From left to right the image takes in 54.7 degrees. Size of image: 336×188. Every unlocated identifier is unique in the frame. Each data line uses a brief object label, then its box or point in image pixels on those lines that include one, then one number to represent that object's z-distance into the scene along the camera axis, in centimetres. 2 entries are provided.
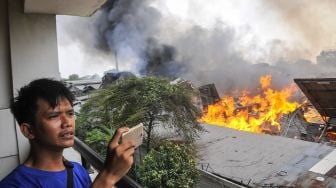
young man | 129
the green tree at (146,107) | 832
